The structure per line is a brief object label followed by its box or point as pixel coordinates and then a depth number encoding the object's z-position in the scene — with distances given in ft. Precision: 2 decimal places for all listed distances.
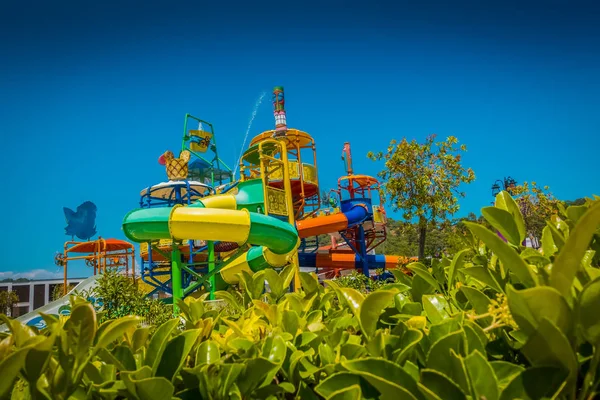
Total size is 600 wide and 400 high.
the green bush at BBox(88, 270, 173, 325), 17.75
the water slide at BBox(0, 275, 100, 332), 39.07
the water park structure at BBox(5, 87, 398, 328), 28.45
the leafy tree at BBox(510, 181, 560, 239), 55.13
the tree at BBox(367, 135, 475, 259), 43.11
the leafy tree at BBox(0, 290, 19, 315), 60.95
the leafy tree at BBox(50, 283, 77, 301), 51.48
